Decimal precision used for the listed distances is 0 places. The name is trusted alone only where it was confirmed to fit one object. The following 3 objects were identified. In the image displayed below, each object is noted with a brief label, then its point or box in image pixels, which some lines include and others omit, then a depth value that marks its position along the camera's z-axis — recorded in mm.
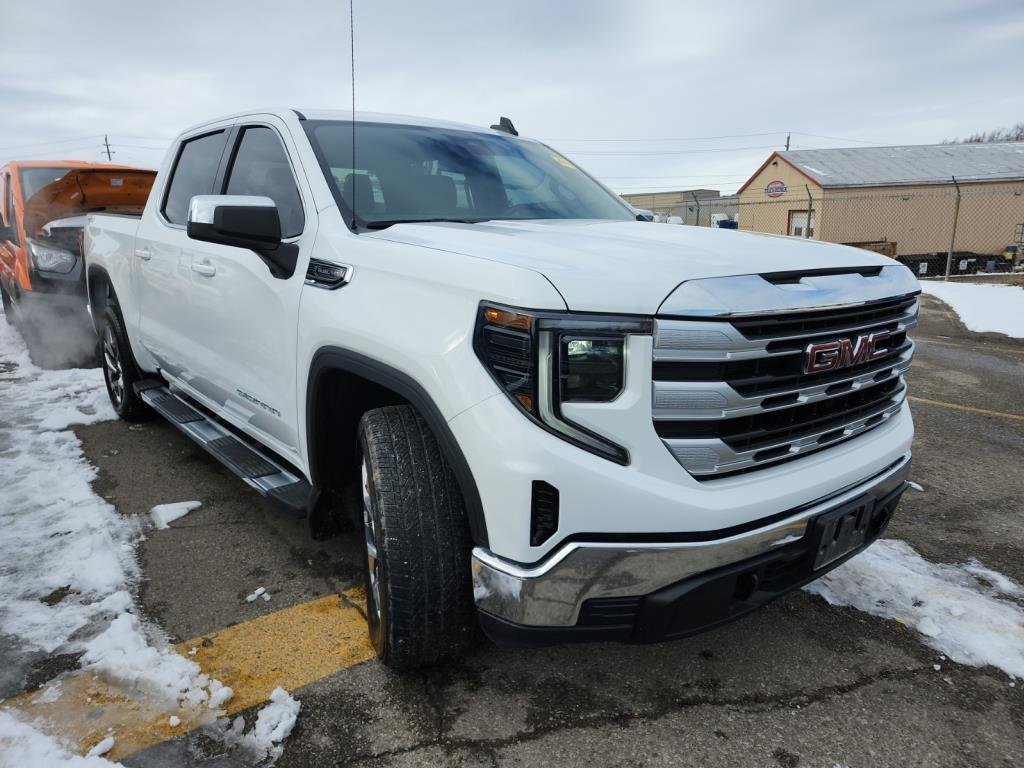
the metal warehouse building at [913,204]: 27578
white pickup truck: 1760
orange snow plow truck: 7152
